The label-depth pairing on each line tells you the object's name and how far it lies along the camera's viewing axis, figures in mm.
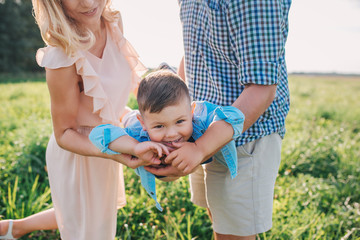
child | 1336
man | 1301
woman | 1512
